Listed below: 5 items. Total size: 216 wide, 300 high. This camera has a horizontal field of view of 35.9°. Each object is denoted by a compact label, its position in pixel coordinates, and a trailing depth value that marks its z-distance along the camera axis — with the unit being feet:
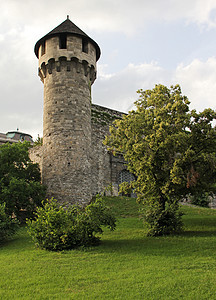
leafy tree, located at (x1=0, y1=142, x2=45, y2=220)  63.57
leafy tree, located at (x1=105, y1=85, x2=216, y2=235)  46.85
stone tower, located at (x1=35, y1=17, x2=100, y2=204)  71.97
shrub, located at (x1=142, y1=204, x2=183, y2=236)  48.55
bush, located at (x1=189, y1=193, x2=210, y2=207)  100.22
